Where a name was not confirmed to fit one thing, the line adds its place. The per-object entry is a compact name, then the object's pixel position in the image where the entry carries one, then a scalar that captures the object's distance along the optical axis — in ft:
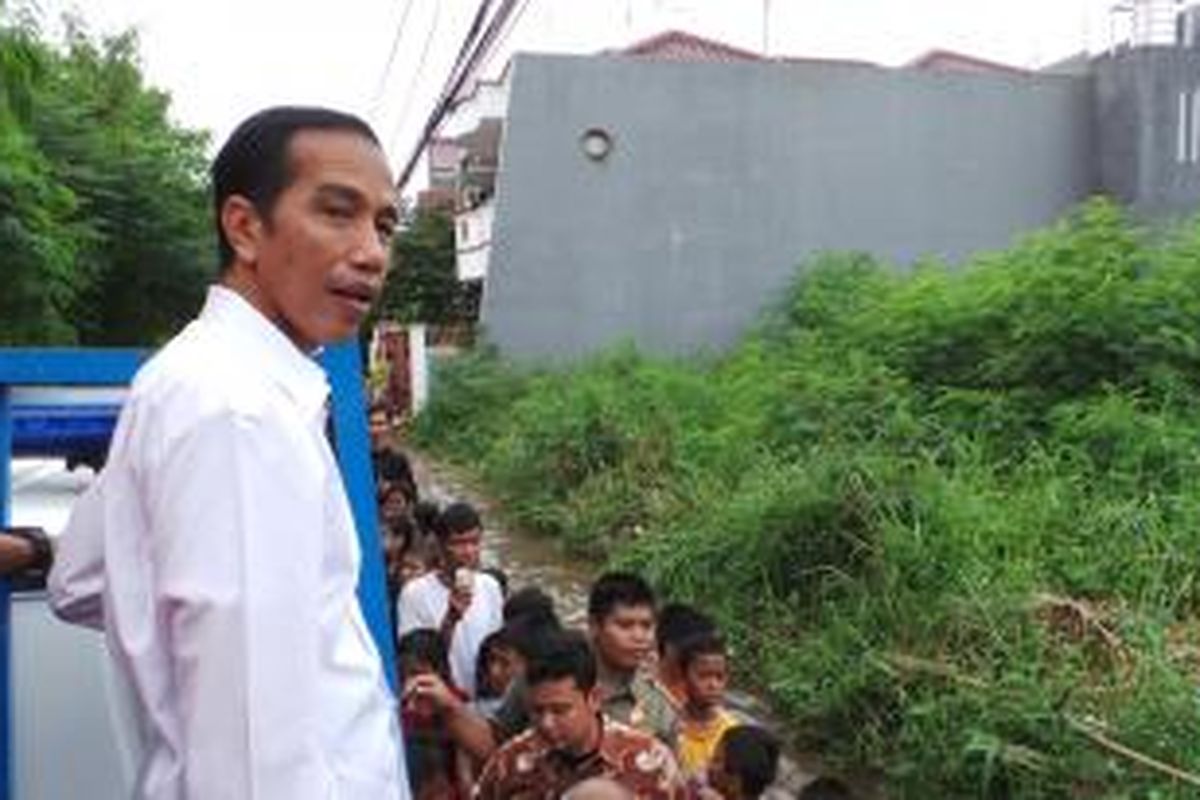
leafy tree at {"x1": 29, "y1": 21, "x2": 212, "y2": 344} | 47.93
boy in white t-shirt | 14.99
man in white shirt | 4.11
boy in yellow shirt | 12.60
